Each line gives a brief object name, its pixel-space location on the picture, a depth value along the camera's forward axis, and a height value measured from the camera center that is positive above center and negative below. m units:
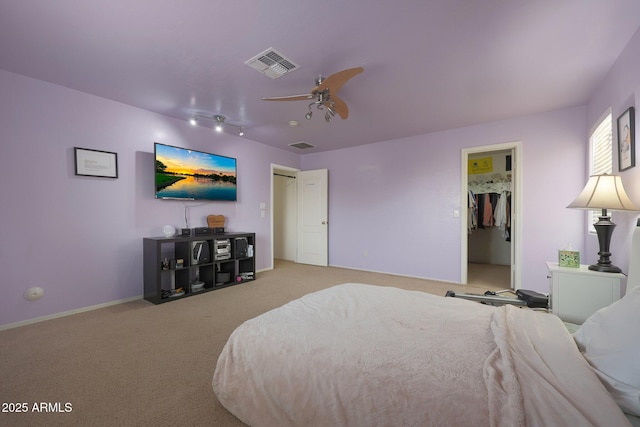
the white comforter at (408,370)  0.82 -0.60
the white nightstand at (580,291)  1.97 -0.61
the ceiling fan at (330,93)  2.20 +1.15
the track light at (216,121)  3.59 +1.34
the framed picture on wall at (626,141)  1.96 +0.58
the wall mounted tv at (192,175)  3.51 +0.57
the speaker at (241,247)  4.07 -0.53
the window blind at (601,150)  2.59 +0.69
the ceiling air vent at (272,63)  2.23 +1.35
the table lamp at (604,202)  1.94 +0.09
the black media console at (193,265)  3.23 -0.73
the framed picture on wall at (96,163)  2.90 +0.59
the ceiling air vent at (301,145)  4.99 +1.35
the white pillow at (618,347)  0.84 -0.51
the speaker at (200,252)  3.55 -0.55
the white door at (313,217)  5.54 -0.08
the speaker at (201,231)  3.69 -0.26
